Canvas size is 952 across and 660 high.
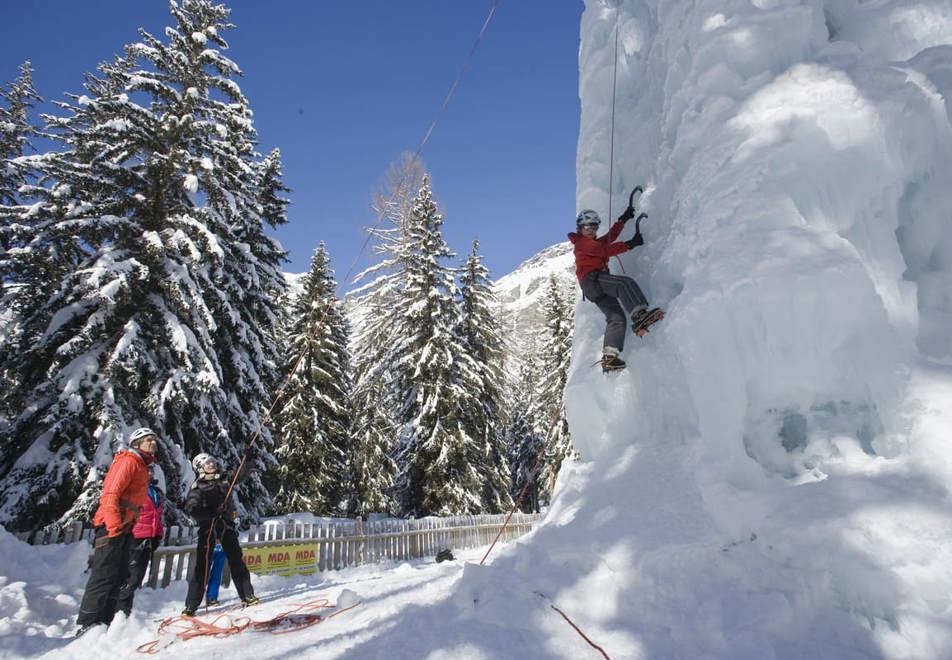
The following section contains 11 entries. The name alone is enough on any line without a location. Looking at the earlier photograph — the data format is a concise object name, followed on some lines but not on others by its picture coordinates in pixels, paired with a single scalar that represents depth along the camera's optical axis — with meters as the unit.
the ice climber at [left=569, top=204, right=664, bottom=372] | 4.56
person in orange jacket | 3.88
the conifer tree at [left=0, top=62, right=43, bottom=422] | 9.86
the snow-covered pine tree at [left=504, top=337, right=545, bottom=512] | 29.46
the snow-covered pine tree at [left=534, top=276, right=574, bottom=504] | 21.81
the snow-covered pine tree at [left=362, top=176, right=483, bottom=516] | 16.44
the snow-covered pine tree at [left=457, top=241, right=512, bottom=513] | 17.70
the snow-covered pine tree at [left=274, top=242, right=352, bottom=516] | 17.89
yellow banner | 8.70
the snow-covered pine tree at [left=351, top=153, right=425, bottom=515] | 18.44
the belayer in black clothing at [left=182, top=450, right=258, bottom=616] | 5.07
